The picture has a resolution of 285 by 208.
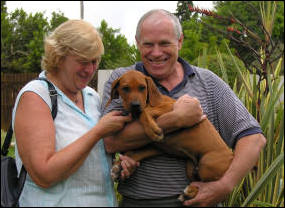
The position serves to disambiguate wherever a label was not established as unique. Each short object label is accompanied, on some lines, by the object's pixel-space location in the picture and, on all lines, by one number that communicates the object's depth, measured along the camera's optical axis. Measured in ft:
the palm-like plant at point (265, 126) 14.46
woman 8.81
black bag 8.66
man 9.65
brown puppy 9.74
